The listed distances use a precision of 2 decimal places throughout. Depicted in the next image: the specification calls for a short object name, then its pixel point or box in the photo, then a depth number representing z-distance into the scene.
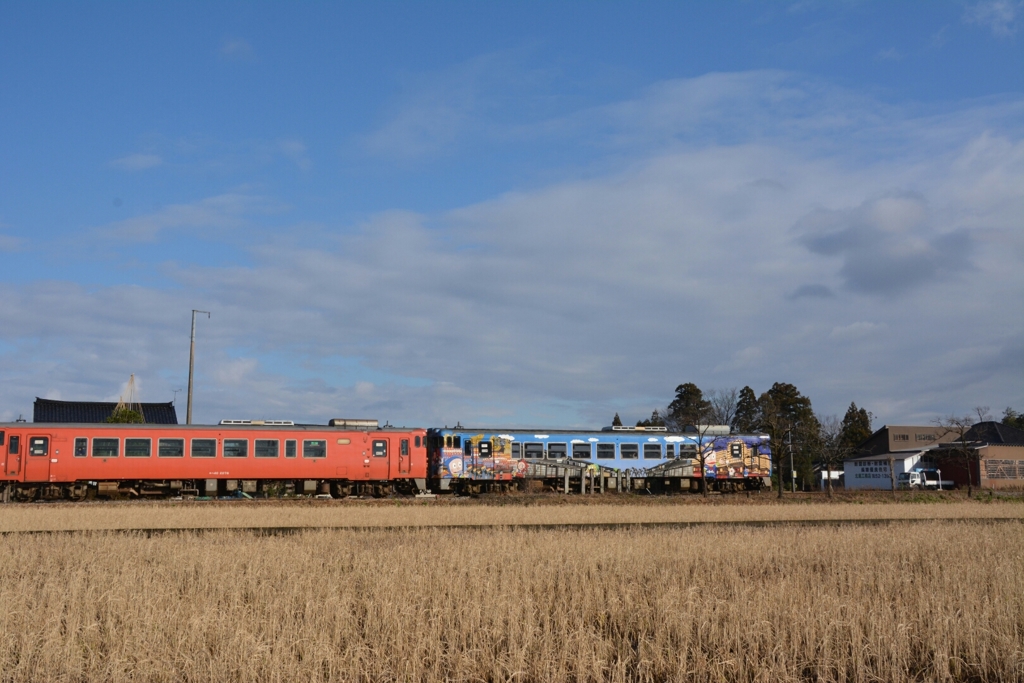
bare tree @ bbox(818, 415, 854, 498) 48.06
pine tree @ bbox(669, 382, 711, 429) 96.49
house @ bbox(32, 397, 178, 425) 62.47
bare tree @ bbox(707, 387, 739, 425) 65.19
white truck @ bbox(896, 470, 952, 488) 66.08
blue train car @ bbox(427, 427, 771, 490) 40.53
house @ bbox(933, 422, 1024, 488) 64.62
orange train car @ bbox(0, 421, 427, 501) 33.53
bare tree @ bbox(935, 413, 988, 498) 51.56
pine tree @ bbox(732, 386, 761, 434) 98.31
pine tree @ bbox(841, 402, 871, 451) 101.75
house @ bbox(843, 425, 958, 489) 70.62
